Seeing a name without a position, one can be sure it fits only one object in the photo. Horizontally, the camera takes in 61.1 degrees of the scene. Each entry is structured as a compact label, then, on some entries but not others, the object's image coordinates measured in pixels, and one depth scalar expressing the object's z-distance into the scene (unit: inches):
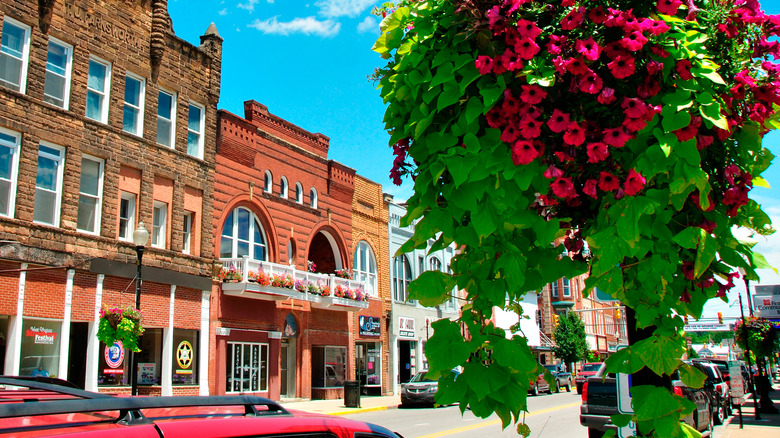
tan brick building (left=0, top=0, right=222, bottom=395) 724.0
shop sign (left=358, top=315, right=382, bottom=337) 1300.4
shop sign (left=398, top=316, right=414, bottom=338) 1412.4
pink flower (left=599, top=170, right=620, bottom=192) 88.0
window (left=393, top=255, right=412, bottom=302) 1449.3
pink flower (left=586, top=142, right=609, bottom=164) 87.4
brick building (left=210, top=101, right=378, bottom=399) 997.8
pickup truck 523.8
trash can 975.0
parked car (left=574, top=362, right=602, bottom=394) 1367.6
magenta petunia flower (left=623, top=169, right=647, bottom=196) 83.8
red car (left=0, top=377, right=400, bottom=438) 80.9
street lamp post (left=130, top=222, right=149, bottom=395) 600.7
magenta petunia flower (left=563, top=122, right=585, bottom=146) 87.9
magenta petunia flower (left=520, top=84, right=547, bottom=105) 88.4
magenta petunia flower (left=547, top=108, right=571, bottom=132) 88.7
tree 2343.8
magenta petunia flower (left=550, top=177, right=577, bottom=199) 89.7
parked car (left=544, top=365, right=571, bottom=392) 1478.8
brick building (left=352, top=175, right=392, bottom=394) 1326.3
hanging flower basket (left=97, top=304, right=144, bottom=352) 665.0
